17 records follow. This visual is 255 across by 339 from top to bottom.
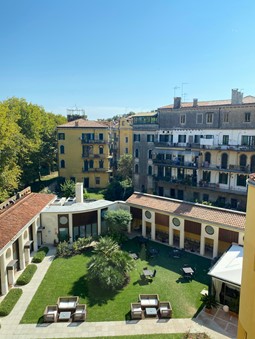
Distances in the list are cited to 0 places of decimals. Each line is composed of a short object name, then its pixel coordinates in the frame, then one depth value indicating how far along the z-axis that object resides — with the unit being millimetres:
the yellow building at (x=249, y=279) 9977
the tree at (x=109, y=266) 23016
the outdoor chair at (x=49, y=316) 19719
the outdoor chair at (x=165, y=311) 20141
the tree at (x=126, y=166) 56719
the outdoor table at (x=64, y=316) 19828
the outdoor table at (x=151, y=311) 20242
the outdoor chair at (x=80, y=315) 19891
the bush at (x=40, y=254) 28250
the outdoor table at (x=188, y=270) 25172
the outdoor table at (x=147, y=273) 24947
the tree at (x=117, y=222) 32125
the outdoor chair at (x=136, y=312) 19991
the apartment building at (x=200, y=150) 39219
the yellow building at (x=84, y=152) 54719
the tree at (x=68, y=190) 45031
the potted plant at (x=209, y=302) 20688
